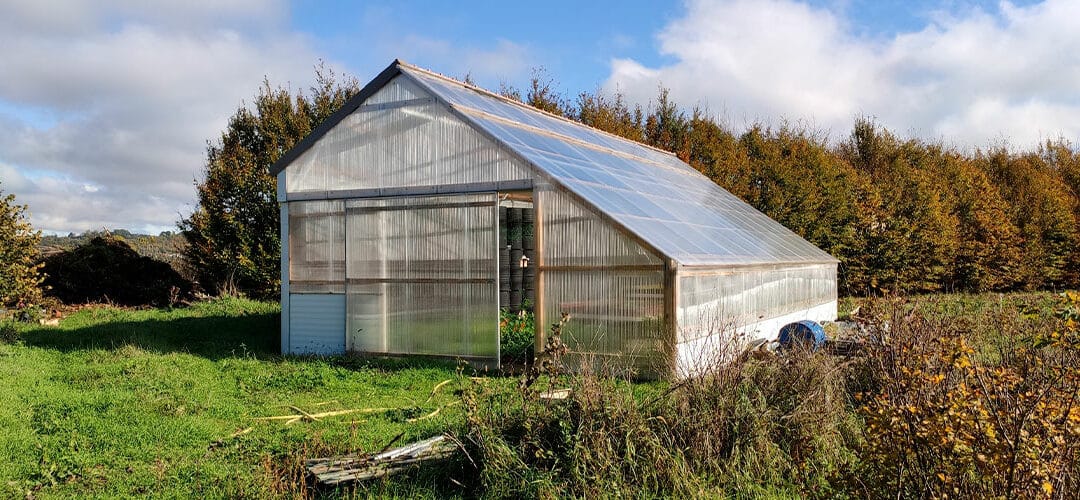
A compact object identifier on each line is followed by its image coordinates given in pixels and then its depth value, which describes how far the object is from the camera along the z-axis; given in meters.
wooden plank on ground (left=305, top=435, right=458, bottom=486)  5.68
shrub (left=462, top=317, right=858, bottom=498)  5.31
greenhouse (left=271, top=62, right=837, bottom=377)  9.96
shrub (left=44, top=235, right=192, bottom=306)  20.03
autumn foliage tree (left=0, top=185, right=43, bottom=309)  13.98
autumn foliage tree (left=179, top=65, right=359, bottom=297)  18.67
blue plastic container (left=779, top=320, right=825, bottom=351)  11.13
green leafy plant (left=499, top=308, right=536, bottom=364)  11.48
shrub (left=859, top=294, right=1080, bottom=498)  3.75
